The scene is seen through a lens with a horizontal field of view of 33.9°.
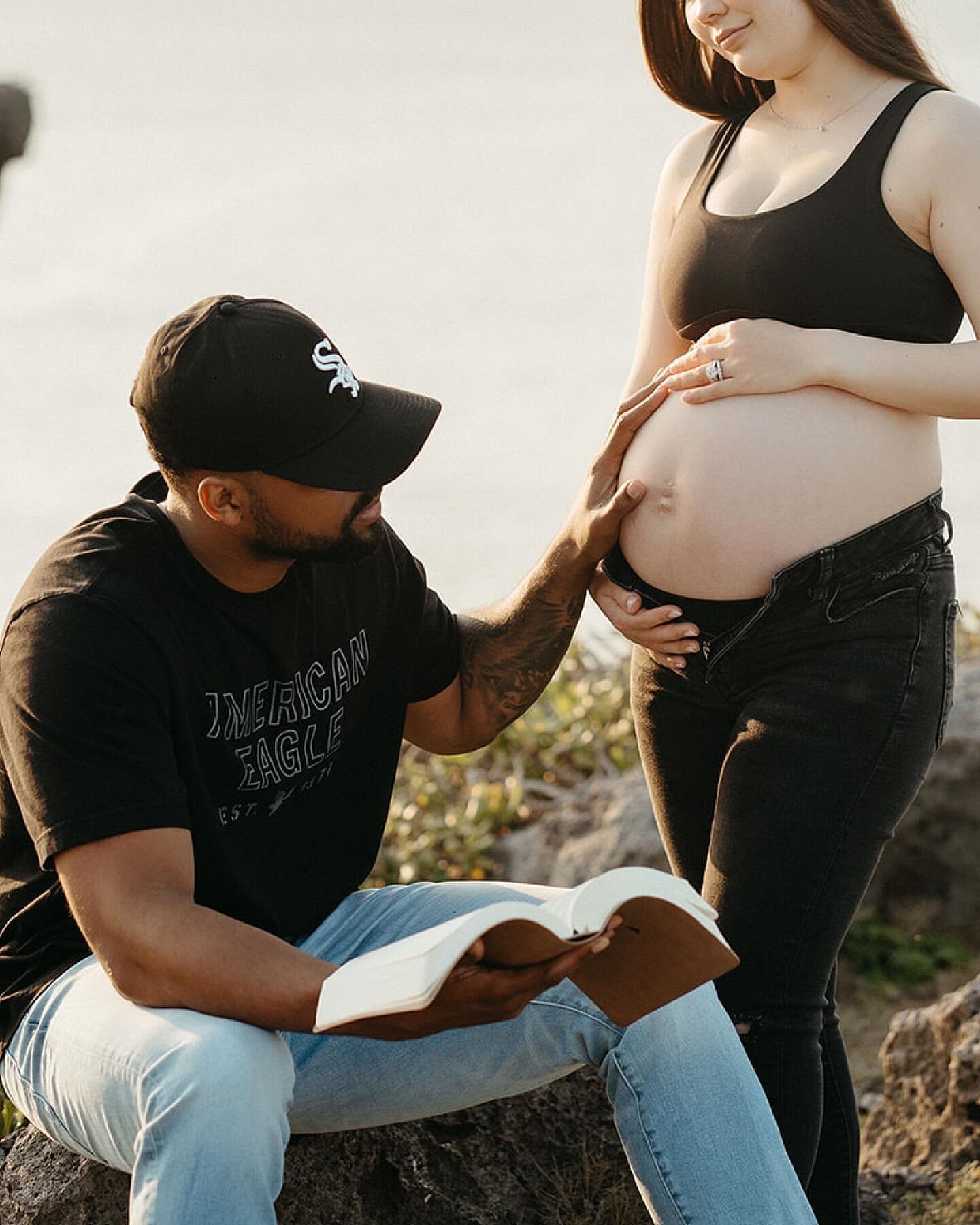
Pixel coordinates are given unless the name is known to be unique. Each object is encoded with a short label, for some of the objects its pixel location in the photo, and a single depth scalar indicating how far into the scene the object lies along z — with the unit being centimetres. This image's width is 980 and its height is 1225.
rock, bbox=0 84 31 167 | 596
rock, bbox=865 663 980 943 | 491
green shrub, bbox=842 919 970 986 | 487
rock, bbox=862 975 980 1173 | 334
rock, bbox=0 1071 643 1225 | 253
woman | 247
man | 213
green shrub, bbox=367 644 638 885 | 511
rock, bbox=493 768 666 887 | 472
